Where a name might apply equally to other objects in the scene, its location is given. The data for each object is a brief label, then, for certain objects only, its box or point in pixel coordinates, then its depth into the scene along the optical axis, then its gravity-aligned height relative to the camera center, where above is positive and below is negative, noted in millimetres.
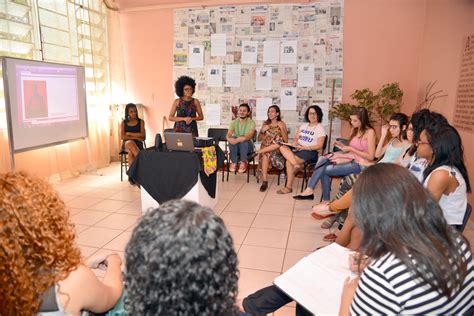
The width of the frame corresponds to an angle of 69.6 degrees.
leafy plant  4914 +2
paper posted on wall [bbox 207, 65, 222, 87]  5895 +438
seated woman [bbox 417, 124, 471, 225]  1958 -401
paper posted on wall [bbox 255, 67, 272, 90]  5703 +389
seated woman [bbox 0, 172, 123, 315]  901 -435
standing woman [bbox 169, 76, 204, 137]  5062 -166
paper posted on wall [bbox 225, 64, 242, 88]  5816 +444
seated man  5309 -549
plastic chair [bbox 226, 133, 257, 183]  5258 -1015
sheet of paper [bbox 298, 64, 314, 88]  5551 +446
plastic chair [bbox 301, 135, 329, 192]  4659 -864
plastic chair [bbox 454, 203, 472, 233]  2068 -691
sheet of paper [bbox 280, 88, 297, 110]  5658 +59
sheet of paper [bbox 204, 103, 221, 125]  5988 -225
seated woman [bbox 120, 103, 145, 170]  5316 -487
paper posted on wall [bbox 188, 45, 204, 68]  5926 +774
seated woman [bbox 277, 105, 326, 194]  4738 -621
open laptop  3591 -427
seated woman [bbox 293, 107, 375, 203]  3920 -619
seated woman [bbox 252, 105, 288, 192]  5031 -575
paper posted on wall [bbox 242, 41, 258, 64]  5707 +820
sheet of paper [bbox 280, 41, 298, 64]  5560 +803
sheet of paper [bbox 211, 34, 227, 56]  5816 +950
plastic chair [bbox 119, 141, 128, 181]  5220 -795
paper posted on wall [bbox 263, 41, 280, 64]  5622 +809
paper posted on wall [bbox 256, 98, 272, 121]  5766 -93
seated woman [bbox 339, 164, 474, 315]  968 -448
